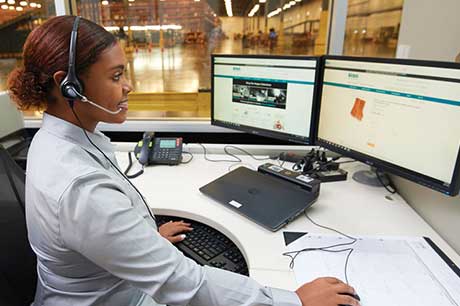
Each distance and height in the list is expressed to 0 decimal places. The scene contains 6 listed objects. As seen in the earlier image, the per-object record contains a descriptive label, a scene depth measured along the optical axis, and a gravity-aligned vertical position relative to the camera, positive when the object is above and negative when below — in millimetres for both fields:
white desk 916 -520
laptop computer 1077 -490
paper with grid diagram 773 -524
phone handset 1559 -446
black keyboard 1017 -607
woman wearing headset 656 -313
